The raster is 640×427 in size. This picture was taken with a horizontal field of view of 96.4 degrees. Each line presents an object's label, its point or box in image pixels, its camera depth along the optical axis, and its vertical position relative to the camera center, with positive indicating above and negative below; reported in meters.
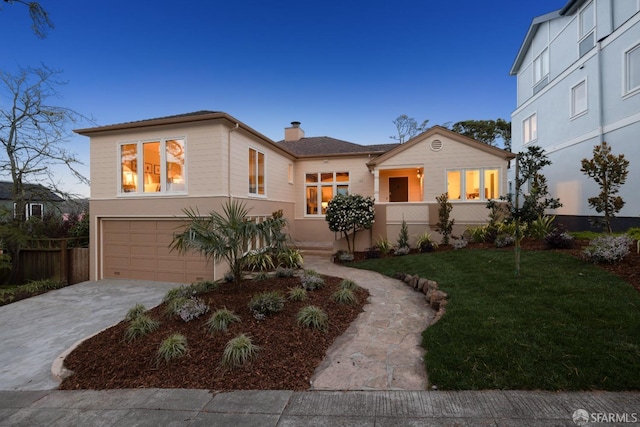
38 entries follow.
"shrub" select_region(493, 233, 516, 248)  8.45 -0.88
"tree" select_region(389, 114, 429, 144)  26.02 +7.84
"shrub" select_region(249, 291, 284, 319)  4.64 -1.51
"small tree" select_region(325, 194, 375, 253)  10.61 -0.01
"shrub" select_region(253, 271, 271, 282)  6.85 -1.54
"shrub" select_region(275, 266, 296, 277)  6.99 -1.46
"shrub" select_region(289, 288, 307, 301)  5.29 -1.52
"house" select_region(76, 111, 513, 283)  8.64 +1.11
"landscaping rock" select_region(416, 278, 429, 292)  6.27 -1.59
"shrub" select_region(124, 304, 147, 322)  5.15 -1.80
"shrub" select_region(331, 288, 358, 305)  5.37 -1.60
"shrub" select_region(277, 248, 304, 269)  8.61 -1.44
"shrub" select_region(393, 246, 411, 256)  9.92 -1.34
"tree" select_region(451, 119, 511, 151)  27.30 +7.88
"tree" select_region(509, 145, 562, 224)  6.21 +0.51
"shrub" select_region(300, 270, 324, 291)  5.98 -1.47
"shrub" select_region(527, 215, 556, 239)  8.60 -0.54
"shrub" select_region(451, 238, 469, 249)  9.30 -1.05
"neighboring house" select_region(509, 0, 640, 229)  9.10 +4.76
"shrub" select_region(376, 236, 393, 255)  10.50 -1.25
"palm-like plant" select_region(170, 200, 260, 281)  5.14 -0.43
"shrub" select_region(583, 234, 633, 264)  5.42 -0.76
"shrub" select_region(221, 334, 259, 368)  3.40 -1.69
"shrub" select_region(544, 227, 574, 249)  6.98 -0.73
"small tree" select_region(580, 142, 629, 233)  6.67 +0.86
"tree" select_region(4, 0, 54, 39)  2.92 +2.11
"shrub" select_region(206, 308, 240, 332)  4.22 -1.62
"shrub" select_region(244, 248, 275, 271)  8.25 -1.50
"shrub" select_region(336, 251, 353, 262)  10.16 -1.58
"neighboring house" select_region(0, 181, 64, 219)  10.41 +0.65
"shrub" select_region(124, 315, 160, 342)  4.36 -1.77
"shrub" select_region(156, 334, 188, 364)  3.64 -1.75
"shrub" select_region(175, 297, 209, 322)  4.68 -1.60
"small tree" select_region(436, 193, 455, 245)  9.98 -0.21
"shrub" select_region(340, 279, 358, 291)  6.14 -1.57
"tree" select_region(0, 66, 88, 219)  9.89 +3.00
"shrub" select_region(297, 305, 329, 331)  4.28 -1.60
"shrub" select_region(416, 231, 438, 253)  9.91 -1.11
